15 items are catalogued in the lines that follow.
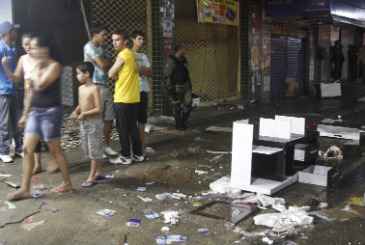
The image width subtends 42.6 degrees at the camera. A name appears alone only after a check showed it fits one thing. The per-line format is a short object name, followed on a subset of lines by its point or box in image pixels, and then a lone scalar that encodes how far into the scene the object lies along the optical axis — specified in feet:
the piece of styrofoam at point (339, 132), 29.58
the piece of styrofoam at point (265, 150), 18.38
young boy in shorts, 18.47
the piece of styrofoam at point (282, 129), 19.71
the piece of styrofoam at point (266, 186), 18.07
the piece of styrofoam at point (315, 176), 19.78
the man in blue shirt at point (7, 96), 21.74
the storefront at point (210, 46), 41.11
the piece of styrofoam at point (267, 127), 20.10
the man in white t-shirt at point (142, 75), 22.35
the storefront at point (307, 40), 47.80
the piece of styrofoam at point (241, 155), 18.21
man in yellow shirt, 20.70
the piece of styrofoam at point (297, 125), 21.15
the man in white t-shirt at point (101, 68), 21.43
